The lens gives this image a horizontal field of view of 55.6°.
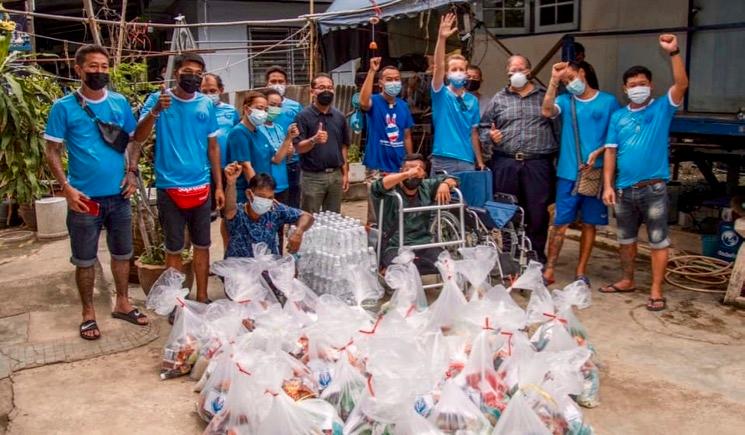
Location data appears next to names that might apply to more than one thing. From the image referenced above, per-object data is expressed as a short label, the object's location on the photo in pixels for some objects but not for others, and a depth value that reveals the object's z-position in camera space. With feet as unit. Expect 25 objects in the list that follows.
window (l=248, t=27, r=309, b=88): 42.91
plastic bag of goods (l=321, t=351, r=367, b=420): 10.36
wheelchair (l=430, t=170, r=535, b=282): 17.01
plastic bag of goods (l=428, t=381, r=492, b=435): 9.77
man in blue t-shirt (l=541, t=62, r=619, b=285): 17.69
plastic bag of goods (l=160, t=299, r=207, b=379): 12.85
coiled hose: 18.52
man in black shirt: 18.38
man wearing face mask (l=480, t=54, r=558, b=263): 18.42
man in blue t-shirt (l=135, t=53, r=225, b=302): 15.17
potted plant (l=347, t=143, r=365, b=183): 31.12
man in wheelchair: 16.57
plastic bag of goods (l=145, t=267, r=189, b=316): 12.86
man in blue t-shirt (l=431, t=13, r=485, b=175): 18.70
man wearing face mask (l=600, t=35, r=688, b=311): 16.56
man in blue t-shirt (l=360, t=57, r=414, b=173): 19.46
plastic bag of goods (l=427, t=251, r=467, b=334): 12.53
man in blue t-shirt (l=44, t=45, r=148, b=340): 14.14
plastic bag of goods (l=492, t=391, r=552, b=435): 9.42
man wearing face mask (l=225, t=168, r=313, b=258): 15.65
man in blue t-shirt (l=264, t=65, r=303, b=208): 19.17
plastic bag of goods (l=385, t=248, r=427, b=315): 12.78
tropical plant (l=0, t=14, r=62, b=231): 23.88
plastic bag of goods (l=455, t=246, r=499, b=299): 13.12
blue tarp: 25.03
